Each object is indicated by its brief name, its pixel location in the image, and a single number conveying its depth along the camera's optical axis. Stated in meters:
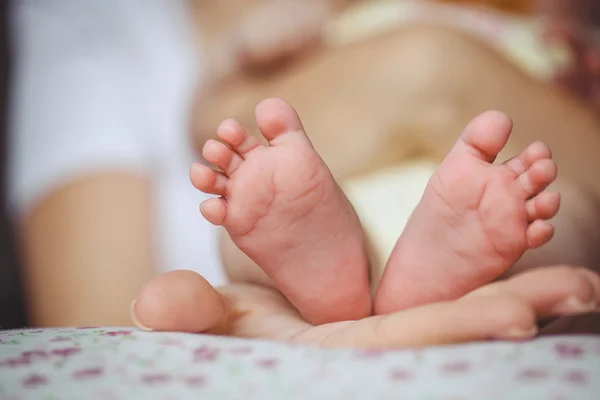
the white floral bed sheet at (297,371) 0.30
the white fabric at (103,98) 1.06
